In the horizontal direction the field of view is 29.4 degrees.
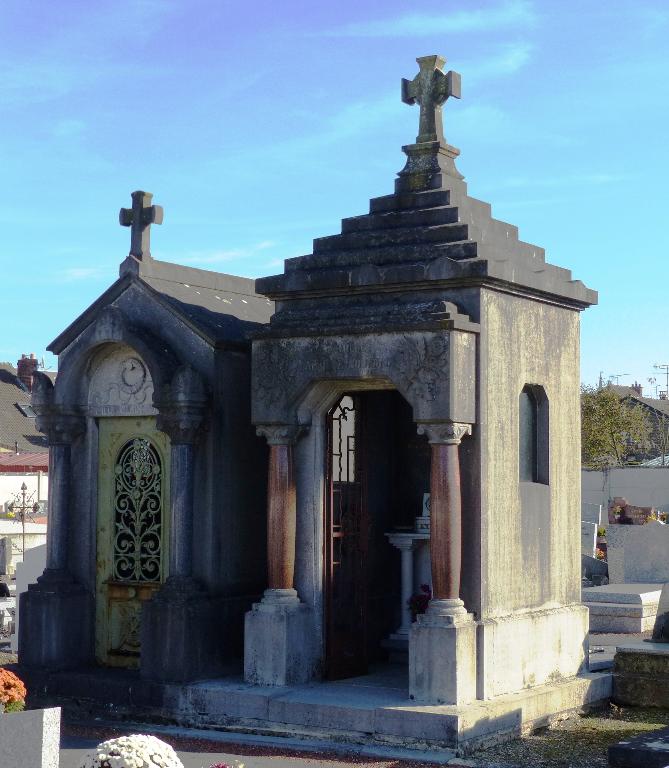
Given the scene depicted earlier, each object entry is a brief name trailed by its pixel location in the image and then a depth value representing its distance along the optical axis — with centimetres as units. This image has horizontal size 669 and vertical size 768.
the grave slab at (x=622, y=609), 1655
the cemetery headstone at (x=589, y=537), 2445
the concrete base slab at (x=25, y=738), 735
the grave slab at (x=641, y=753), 861
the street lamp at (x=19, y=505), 3967
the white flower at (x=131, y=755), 616
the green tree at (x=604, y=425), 5253
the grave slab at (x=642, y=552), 1848
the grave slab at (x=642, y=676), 1137
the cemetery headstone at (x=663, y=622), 1201
